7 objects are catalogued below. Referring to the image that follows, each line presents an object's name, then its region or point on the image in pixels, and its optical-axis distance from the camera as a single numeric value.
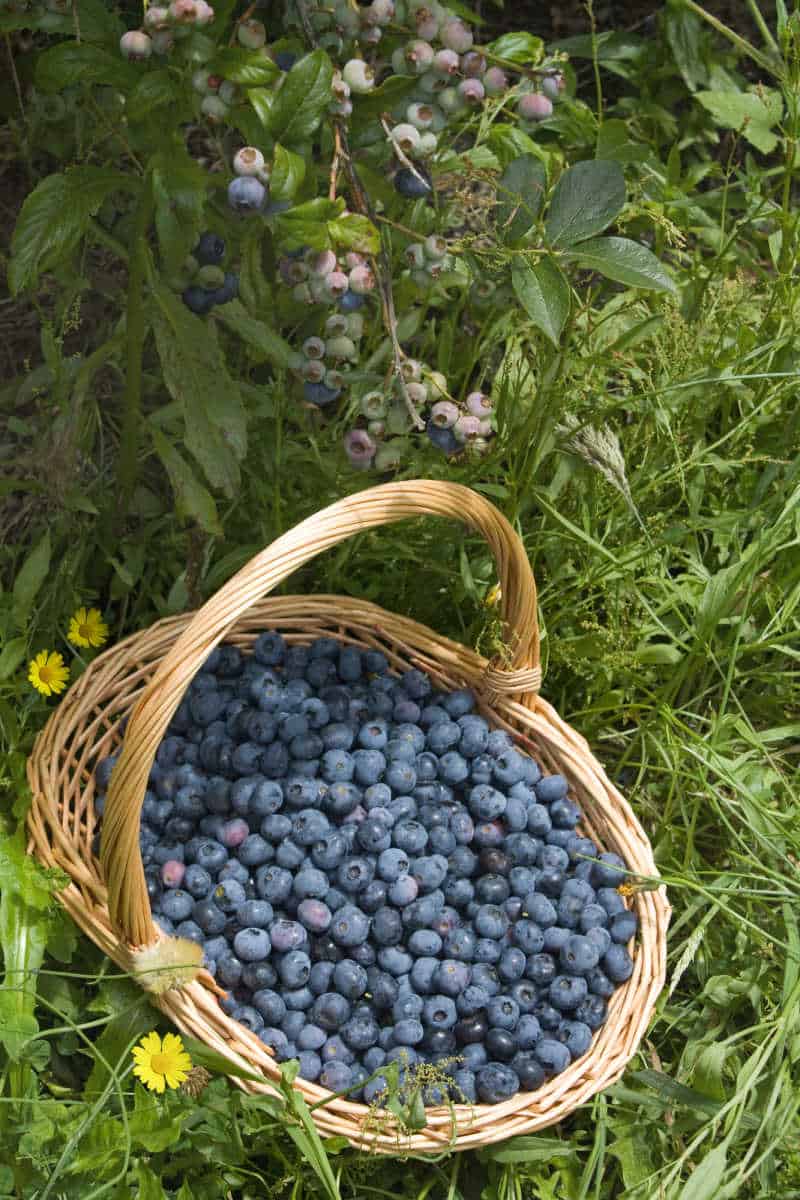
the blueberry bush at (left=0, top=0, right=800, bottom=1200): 1.02
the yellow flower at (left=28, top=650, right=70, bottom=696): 1.13
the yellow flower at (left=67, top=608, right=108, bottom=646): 1.16
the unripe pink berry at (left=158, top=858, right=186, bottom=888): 1.08
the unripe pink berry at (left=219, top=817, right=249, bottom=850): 1.09
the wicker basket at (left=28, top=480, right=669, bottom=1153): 1.00
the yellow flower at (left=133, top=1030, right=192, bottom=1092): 1.02
